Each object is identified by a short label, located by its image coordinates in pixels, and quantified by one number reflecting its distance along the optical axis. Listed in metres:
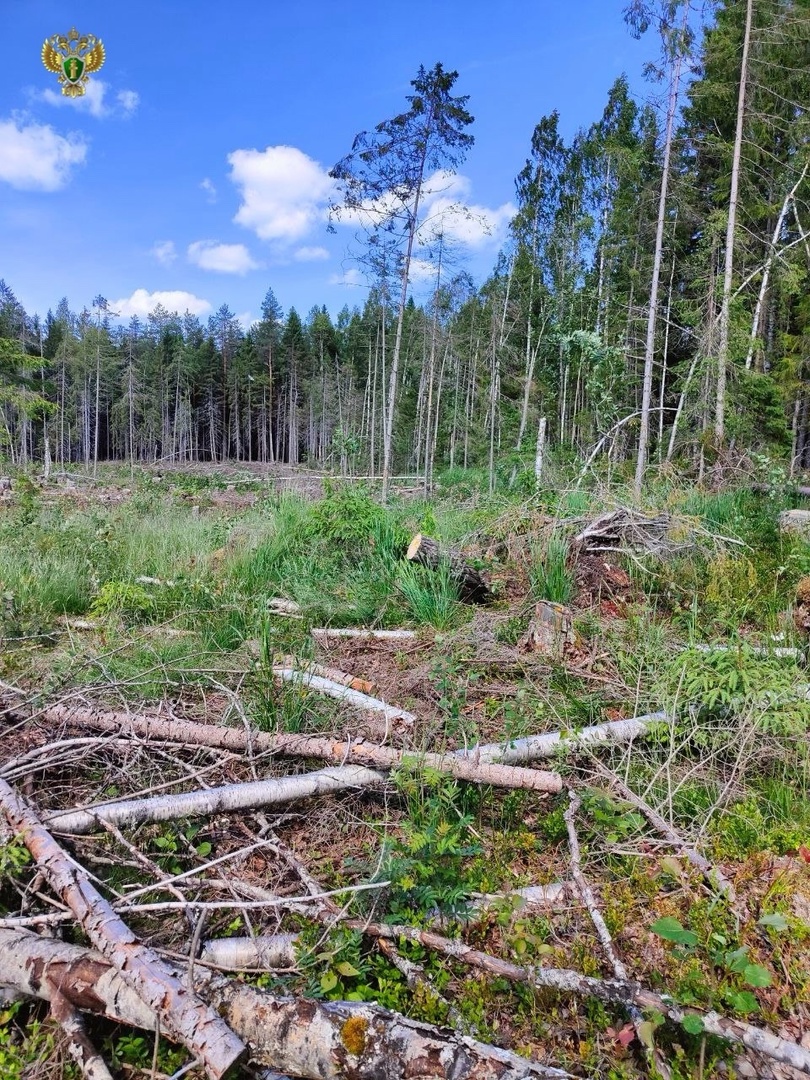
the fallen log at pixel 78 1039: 1.37
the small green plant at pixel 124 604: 4.50
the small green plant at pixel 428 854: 1.89
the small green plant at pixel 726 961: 1.43
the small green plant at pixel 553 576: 4.51
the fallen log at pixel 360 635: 4.29
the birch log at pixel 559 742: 2.61
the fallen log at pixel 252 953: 1.73
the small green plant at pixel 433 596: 4.41
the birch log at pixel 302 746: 2.44
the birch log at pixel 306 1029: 1.37
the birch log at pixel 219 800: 2.10
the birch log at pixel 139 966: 1.31
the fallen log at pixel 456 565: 4.79
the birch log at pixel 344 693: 3.00
